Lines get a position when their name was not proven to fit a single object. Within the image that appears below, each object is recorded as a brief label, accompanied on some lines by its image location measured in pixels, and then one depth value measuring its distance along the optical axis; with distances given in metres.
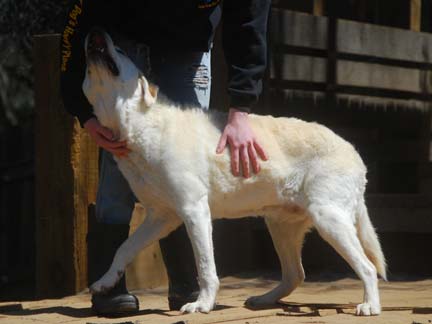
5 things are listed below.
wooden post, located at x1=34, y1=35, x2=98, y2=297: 12.28
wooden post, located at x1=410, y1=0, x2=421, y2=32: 16.50
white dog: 9.44
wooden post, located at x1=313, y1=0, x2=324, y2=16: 15.51
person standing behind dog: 9.80
